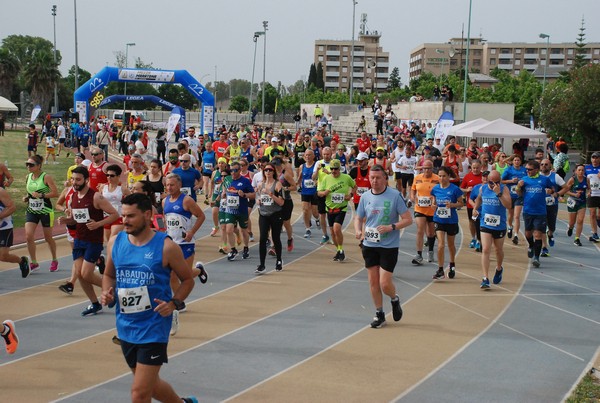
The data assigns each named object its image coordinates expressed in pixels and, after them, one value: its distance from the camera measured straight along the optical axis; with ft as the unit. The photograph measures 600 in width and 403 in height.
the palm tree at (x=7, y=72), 262.06
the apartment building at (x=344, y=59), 538.88
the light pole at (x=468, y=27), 129.20
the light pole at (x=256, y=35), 207.92
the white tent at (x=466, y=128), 76.74
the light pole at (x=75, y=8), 174.38
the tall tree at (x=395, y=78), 476.13
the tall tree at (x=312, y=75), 444.14
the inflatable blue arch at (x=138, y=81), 106.93
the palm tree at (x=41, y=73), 257.34
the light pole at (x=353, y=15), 210.01
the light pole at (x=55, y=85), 237.47
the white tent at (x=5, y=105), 91.59
